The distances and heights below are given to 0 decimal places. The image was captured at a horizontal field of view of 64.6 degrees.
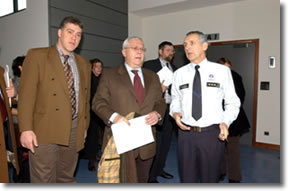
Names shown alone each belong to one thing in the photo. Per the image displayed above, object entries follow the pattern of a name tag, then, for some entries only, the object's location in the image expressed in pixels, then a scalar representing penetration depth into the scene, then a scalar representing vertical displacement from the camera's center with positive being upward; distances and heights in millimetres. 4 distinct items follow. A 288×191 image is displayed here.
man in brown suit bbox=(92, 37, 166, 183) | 1958 -99
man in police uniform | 1931 -220
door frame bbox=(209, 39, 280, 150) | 5203 -144
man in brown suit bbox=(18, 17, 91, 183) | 1798 -106
